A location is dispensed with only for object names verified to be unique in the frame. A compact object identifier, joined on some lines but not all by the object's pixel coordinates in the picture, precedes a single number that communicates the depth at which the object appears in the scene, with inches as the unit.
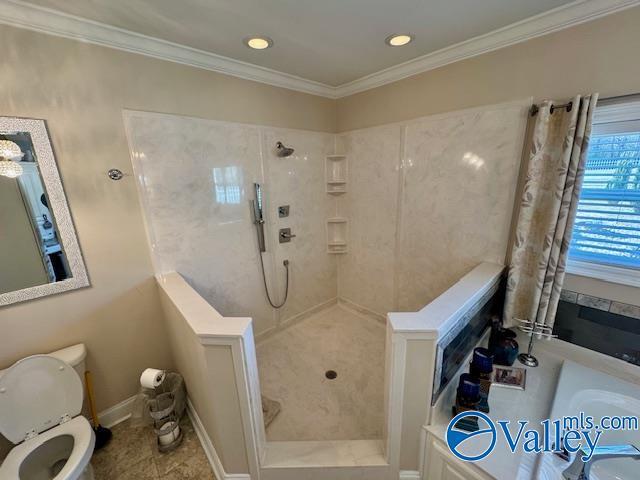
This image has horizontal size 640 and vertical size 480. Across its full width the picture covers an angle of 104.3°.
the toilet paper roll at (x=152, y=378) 60.7
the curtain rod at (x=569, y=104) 51.5
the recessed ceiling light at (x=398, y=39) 63.7
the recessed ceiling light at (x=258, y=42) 63.8
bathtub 46.6
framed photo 60.6
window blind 55.2
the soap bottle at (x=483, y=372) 53.9
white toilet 48.9
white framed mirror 51.9
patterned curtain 55.6
